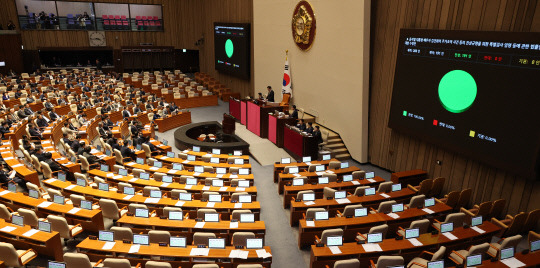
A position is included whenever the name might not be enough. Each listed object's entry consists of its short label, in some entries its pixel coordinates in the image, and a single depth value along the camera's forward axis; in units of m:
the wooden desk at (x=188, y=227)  7.54
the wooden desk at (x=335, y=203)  8.83
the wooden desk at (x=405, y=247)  6.73
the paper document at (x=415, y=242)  7.04
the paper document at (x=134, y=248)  6.57
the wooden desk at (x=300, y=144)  12.98
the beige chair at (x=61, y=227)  7.45
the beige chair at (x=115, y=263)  5.93
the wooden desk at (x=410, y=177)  11.05
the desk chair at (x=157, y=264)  5.82
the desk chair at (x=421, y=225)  7.59
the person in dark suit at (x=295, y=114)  14.77
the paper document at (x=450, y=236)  7.28
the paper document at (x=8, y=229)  7.16
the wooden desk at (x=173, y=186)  9.73
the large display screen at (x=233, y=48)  21.12
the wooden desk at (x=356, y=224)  7.85
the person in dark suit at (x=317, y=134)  13.04
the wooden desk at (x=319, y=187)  9.89
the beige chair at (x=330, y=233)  7.07
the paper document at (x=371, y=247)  6.78
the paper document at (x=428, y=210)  8.49
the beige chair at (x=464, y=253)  6.64
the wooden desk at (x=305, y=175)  10.79
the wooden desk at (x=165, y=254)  6.53
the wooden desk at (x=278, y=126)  14.48
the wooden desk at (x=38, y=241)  6.99
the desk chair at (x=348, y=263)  6.07
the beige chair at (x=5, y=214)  7.63
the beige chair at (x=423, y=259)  6.39
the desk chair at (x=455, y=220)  7.93
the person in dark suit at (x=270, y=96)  17.16
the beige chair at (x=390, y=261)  6.18
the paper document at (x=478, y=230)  7.53
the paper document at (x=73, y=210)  8.00
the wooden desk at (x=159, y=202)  8.59
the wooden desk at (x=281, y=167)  11.70
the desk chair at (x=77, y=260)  6.01
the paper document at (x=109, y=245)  6.66
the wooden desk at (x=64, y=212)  7.97
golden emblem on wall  15.36
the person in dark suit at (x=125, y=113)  16.60
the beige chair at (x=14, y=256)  6.44
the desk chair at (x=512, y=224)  7.96
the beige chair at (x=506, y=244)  6.78
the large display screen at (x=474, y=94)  8.35
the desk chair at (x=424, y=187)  10.25
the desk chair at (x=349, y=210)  8.26
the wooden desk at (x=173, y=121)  16.97
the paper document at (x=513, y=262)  6.36
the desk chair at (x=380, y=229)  7.26
